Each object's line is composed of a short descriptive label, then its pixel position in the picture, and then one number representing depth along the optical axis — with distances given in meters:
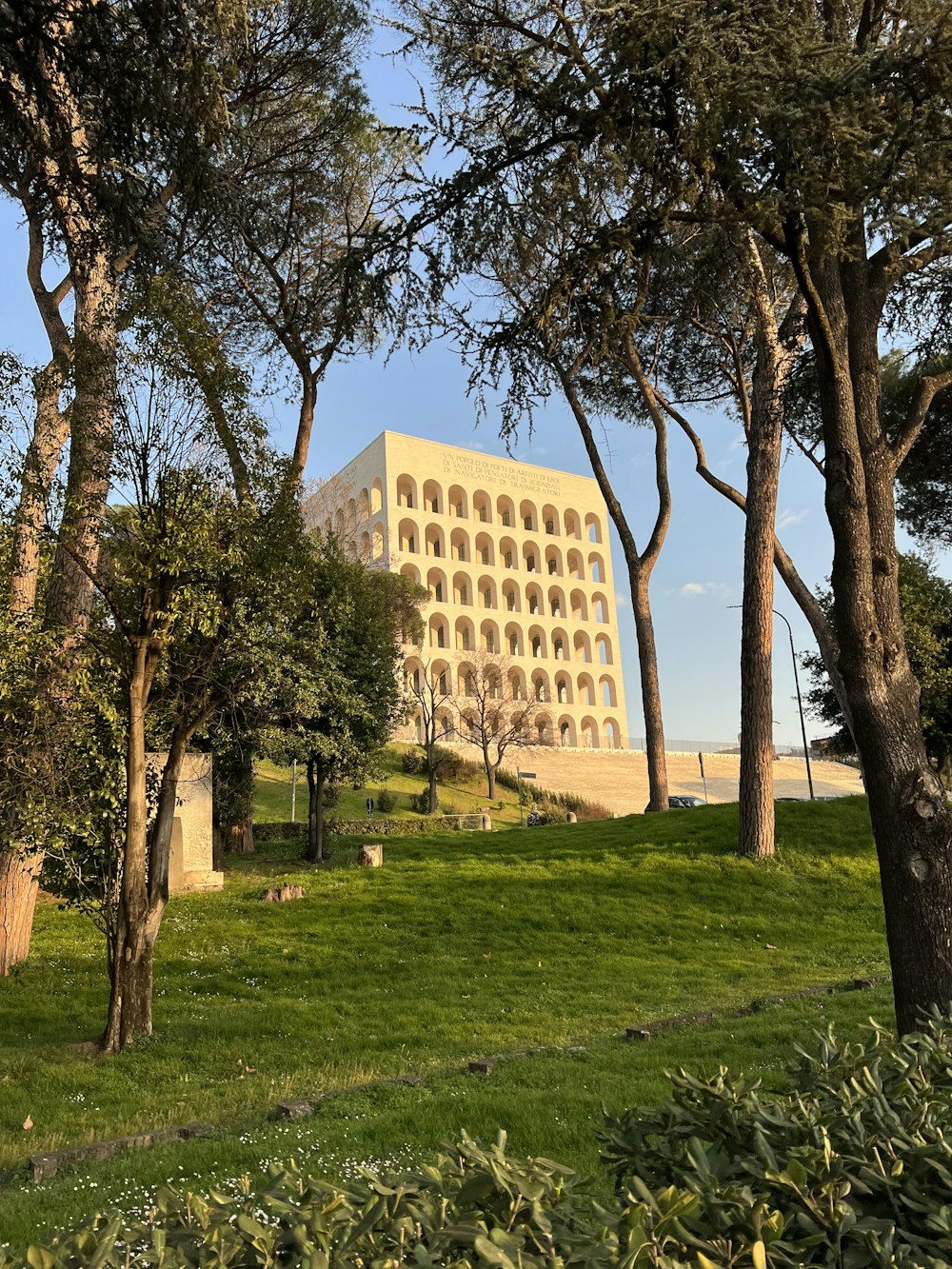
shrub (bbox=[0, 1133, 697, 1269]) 1.52
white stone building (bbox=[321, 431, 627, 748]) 61.47
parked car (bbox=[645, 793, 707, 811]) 42.08
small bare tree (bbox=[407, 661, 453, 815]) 36.66
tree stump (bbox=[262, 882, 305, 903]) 15.53
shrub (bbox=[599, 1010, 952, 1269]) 1.81
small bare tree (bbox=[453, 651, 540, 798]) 44.09
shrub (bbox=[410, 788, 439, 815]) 36.27
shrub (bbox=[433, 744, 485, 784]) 44.81
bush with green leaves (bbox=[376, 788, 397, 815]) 35.28
